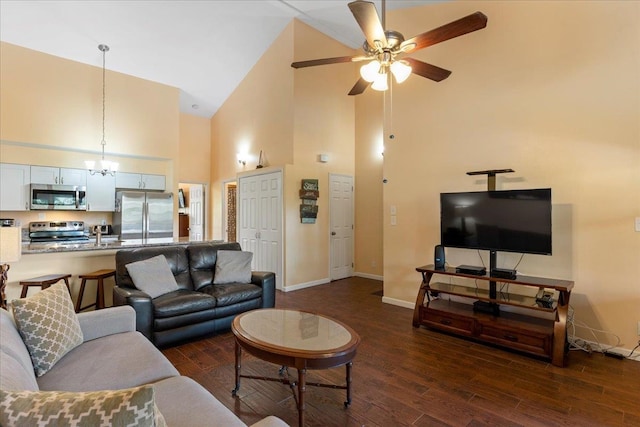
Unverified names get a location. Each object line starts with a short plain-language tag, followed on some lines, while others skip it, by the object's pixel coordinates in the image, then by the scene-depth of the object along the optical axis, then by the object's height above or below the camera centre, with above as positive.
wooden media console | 2.78 -1.04
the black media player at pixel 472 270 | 3.28 -0.59
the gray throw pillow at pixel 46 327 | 1.69 -0.64
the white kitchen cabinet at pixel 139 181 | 6.13 +0.70
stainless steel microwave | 5.19 +0.31
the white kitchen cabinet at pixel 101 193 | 5.78 +0.43
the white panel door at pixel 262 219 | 5.54 -0.07
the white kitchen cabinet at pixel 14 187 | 5.00 +0.46
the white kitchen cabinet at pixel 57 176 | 5.29 +0.69
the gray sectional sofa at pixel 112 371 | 1.29 -0.85
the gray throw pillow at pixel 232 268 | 3.77 -0.64
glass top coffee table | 1.89 -0.84
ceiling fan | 2.13 +1.34
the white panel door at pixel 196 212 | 8.08 +0.09
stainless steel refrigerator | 5.88 +0.01
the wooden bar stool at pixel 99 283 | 3.47 -0.77
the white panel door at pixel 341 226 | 6.11 -0.20
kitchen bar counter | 3.44 -0.39
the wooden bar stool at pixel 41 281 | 3.11 -0.67
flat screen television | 3.01 -0.05
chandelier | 4.97 +0.84
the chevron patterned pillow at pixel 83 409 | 0.78 -0.50
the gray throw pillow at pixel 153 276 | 3.16 -0.63
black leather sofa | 2.97 -0.85
